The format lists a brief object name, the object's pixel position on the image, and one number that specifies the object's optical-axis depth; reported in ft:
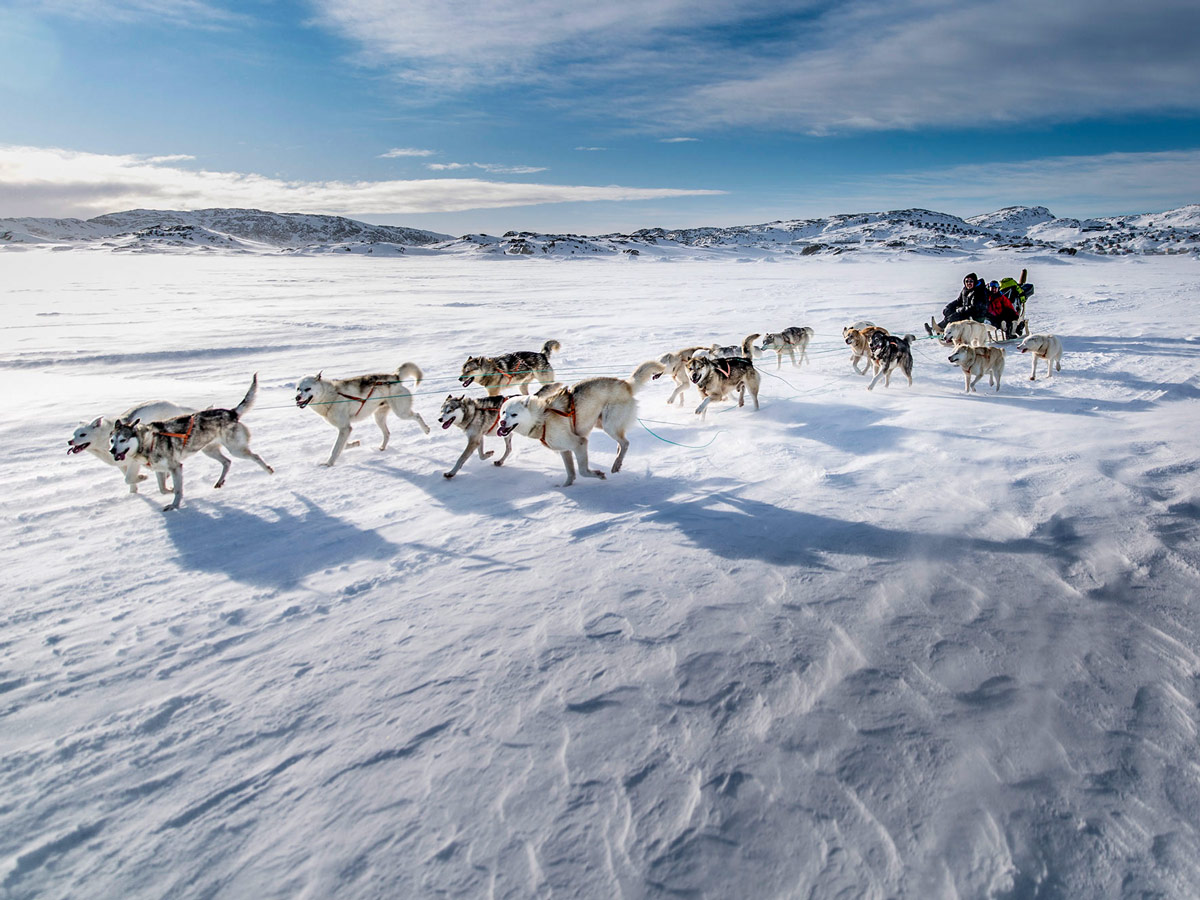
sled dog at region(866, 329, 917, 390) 32.27
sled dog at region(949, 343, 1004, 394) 31.17
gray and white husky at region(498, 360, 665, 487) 19.53
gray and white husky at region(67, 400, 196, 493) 18.80
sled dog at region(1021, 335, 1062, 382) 32.50
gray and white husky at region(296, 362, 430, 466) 22.70
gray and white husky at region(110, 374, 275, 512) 18.43
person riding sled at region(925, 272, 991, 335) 43.16
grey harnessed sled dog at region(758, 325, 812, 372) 37.24
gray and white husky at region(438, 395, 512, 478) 20.58
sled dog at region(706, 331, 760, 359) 31.37
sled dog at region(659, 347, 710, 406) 30.71
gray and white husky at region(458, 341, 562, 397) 29.43
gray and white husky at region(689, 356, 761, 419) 27.32
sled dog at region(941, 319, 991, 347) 38.52
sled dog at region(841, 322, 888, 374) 35.42
